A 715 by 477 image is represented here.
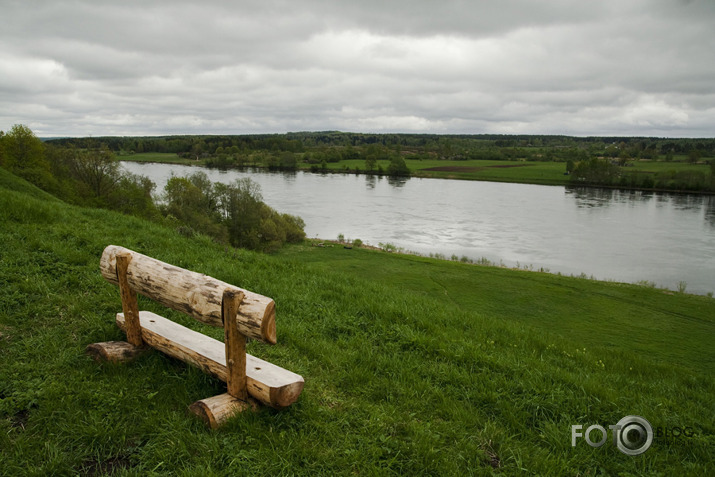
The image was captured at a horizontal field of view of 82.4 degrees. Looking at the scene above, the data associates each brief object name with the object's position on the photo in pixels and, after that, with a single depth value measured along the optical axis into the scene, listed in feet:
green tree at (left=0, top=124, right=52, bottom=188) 96.43
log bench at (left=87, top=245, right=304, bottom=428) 11.32
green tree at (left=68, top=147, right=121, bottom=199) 120.37
